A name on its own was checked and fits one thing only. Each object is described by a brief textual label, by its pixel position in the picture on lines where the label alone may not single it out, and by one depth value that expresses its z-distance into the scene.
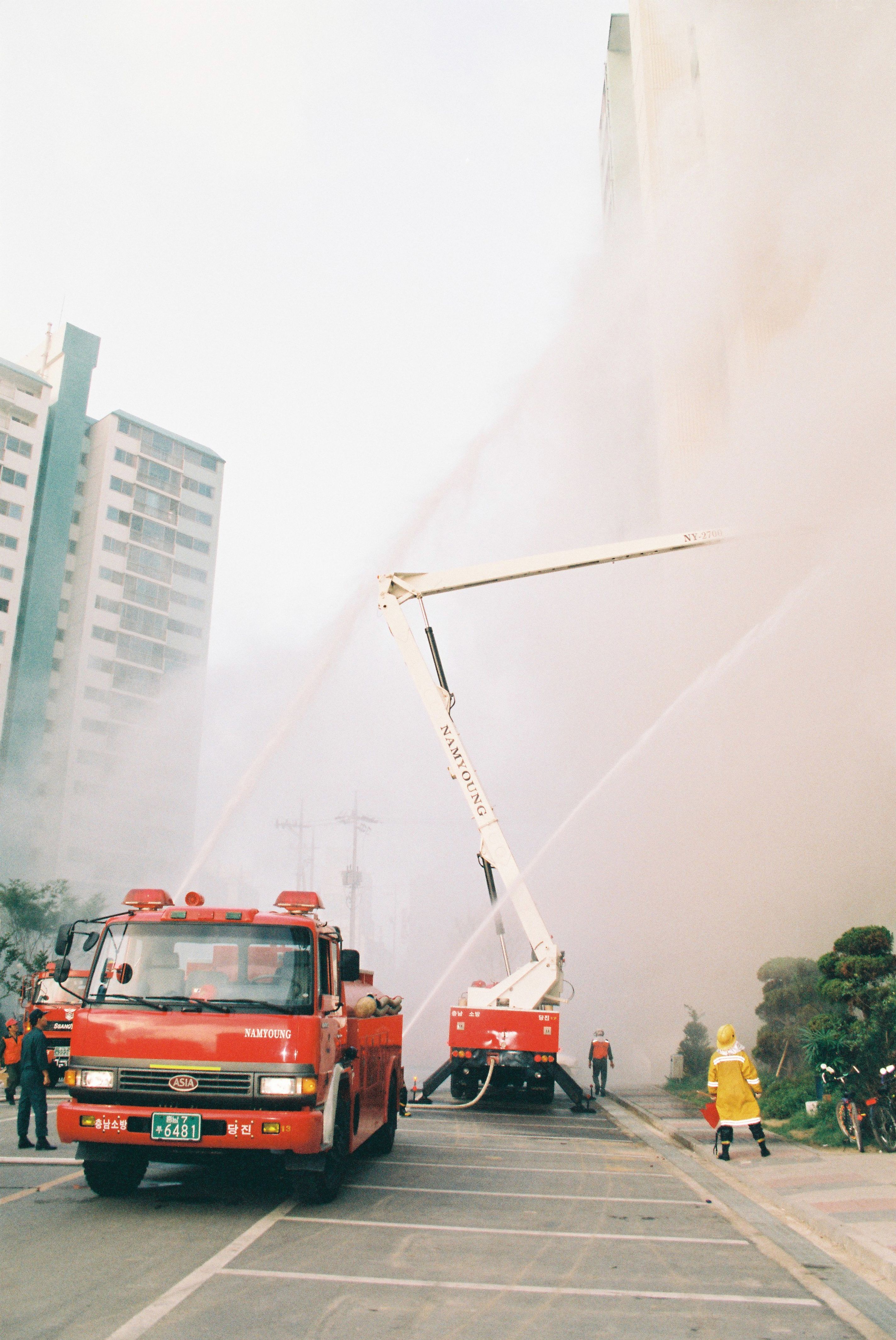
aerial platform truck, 15.27
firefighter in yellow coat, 10.94
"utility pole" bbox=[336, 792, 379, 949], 63.00
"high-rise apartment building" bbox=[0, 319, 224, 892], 74.69
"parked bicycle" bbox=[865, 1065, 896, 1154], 11.20
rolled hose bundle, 9.43
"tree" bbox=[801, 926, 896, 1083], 11.96
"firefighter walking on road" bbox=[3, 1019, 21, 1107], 13.21
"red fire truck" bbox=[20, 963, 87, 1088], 15.22
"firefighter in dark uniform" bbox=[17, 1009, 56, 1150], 9.98
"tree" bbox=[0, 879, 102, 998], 45.81
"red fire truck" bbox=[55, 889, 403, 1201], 6.95
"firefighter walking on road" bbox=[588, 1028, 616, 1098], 19.16
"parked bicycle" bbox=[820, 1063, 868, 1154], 11.39
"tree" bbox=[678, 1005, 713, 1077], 21.27
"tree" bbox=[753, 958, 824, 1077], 18.55
